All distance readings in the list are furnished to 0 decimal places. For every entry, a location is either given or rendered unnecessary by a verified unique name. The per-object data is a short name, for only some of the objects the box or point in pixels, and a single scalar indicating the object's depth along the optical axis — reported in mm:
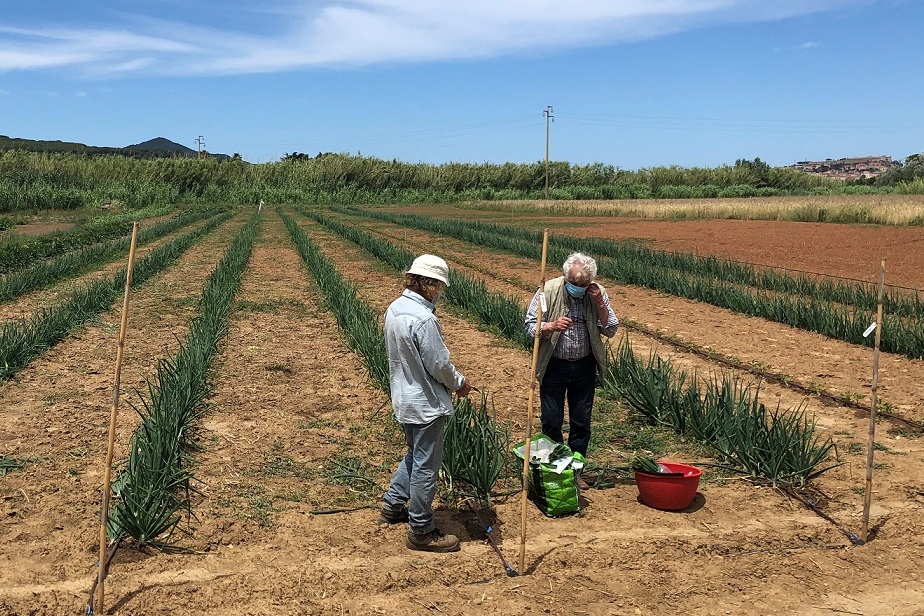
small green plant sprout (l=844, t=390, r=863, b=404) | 6250
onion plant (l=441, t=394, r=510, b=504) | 4238
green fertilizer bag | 4102
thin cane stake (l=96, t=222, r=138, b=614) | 3164
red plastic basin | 4109
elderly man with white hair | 4152
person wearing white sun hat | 3475
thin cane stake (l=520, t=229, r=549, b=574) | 3473
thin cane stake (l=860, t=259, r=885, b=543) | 3727
